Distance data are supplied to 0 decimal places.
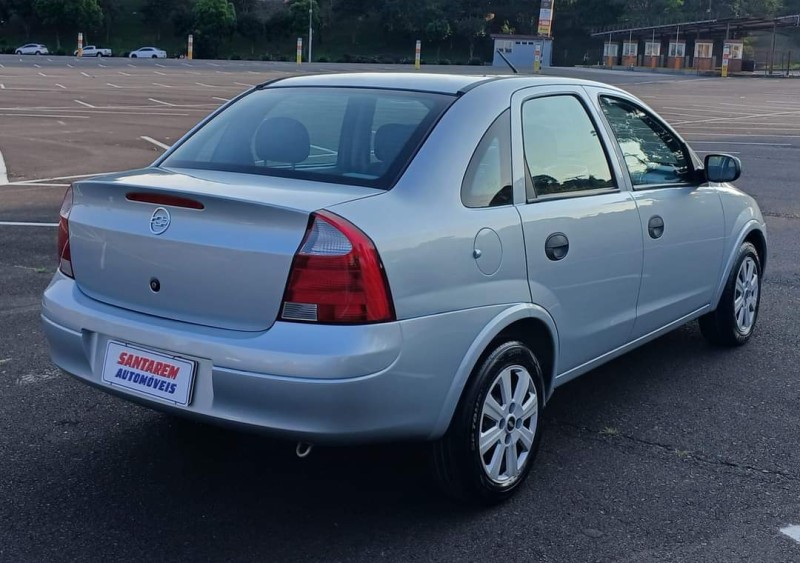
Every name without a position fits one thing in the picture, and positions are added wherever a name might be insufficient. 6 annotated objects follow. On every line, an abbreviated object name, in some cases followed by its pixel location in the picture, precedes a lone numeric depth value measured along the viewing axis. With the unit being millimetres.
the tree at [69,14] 84438
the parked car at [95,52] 75438
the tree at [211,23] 86750
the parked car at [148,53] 75500
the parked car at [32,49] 72812
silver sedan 3283
